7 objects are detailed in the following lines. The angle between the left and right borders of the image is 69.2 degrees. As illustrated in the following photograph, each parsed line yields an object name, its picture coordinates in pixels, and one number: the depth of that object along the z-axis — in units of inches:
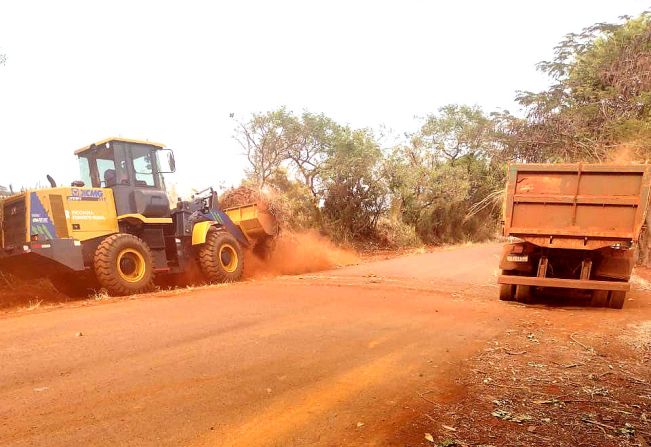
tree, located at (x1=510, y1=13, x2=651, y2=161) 561.9
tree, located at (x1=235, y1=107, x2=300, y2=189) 1008.9
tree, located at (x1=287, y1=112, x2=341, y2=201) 1018.7
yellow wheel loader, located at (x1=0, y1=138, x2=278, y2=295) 336.8
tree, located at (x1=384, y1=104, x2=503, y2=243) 949.2
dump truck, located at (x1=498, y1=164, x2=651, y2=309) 311.6
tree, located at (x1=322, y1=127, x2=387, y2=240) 850.1
